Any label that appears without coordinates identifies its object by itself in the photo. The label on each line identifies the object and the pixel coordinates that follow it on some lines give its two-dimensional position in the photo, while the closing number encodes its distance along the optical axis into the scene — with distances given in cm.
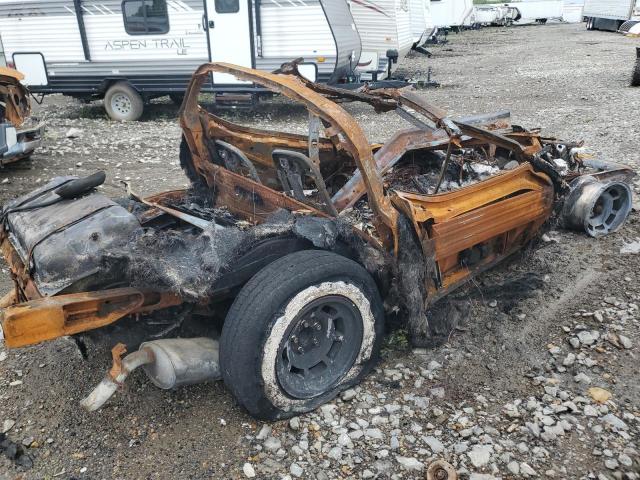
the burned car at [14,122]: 655
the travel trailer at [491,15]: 3625
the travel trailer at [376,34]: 1144
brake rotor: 243
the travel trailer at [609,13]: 2494
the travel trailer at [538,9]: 3844
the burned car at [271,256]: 261
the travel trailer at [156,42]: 973
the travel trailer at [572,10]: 3844
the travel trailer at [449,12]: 2761
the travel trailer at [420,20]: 1614
